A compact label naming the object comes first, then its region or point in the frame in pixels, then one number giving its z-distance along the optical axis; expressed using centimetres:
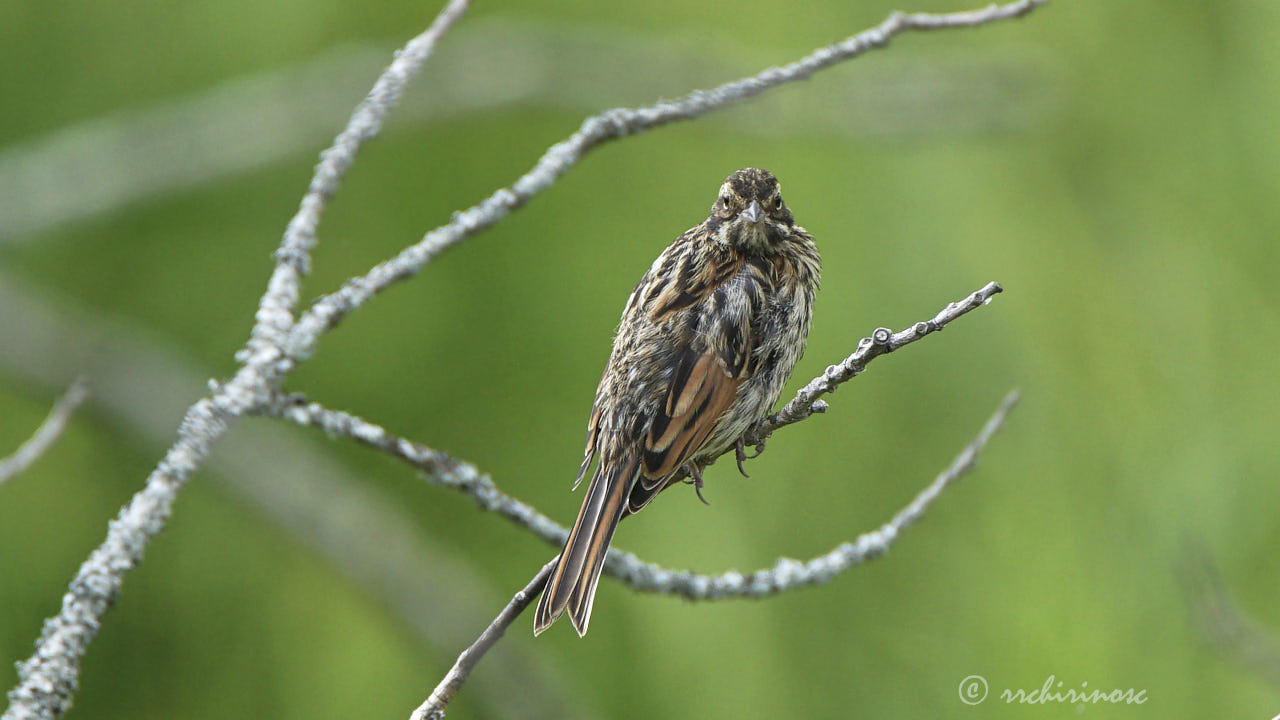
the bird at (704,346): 598
